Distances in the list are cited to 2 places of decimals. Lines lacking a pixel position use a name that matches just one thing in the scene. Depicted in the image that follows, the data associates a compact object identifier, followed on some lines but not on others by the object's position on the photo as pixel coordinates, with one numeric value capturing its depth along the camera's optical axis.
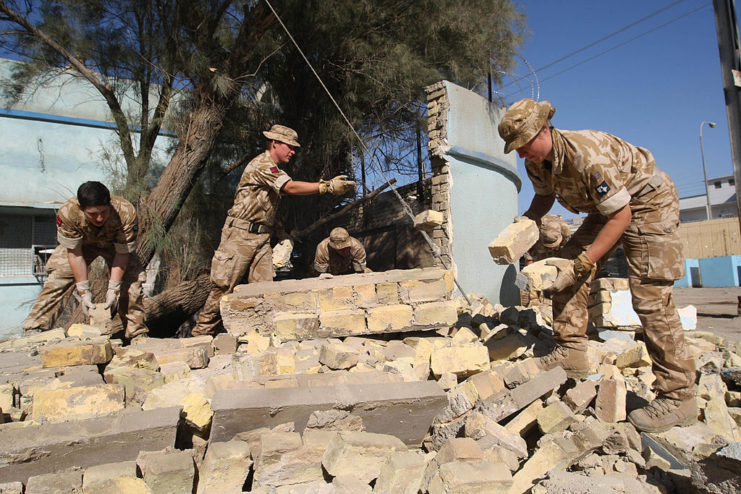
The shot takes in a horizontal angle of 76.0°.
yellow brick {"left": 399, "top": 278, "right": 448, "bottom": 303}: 3.87
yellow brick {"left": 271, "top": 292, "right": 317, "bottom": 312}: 3.93
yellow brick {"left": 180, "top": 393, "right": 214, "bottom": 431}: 2.40
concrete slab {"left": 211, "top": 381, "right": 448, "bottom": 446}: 2.22
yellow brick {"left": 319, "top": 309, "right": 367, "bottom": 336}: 3.81
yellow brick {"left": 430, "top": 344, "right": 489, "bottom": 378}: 2.96
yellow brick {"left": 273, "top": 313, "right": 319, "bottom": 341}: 3.74
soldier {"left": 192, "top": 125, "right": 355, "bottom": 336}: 4.80
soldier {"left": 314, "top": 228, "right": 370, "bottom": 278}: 6.25
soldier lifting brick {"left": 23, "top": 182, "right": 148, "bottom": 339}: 4.00
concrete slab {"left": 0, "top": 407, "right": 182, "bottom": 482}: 2.04
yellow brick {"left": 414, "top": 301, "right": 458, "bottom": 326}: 3.79
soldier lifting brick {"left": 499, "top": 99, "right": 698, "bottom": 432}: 2.48
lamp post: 21.64
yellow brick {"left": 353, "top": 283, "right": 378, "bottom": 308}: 3.91
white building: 33.00
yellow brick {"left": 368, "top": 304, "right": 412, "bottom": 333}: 3.79
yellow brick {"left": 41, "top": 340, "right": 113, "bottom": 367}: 3.01
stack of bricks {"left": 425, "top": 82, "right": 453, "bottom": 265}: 6.33
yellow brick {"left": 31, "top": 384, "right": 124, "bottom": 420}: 2.40
